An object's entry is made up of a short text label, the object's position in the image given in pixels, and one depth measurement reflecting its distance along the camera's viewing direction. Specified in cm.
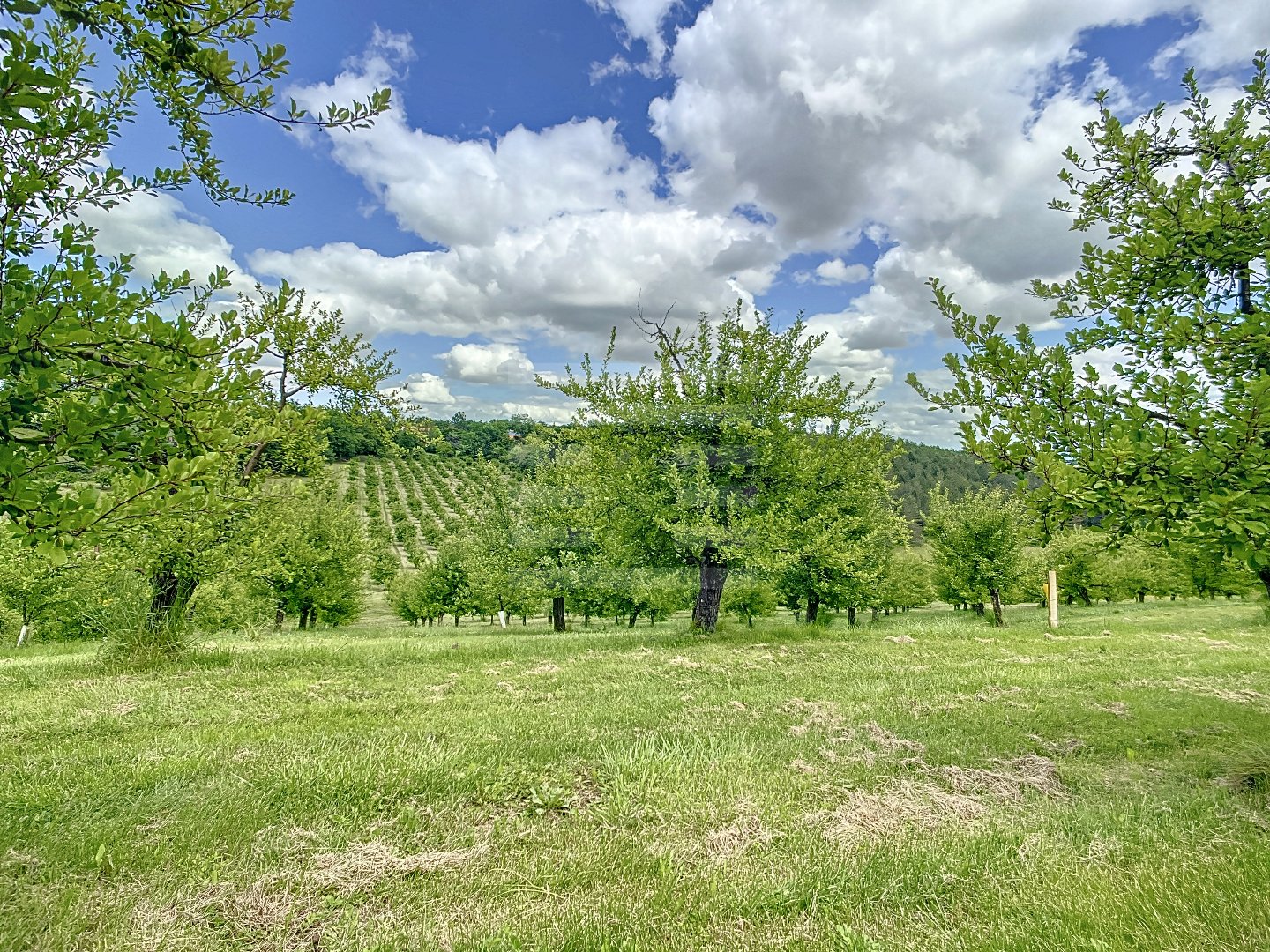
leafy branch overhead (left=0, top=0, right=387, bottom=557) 272
